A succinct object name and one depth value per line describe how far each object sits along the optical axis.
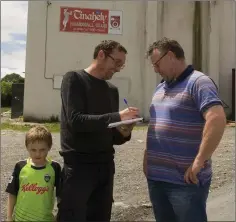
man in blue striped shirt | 2.21
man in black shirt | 2.36
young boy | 2.35
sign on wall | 13.94
